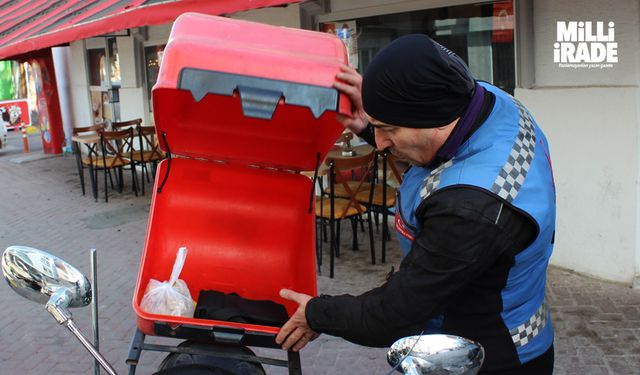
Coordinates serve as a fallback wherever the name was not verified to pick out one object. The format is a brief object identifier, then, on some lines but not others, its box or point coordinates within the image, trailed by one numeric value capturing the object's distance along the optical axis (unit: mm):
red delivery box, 2029
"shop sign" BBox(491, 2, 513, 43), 5559
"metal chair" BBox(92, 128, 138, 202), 8816
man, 1500
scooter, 1384
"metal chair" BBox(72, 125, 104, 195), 9000
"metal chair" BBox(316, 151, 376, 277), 5461
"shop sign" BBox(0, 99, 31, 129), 18031
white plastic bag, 2488
